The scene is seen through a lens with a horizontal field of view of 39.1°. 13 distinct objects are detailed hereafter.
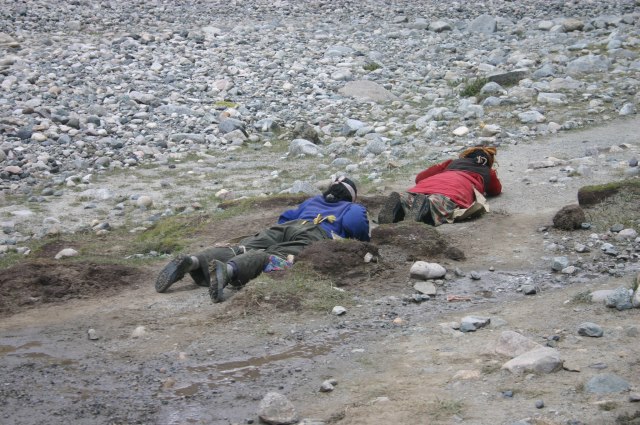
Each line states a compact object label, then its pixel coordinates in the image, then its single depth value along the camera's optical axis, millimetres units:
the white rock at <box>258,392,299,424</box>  4383
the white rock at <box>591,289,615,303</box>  5699
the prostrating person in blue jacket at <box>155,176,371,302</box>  6426
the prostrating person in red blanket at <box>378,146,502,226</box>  7910
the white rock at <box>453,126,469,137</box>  11492
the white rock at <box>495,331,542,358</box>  4922
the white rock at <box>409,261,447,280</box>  6602
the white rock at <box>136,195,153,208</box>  9797
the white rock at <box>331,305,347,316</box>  5941
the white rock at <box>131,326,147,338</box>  5707
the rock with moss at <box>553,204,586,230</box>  7480
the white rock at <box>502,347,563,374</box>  4578
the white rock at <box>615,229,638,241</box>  7195
